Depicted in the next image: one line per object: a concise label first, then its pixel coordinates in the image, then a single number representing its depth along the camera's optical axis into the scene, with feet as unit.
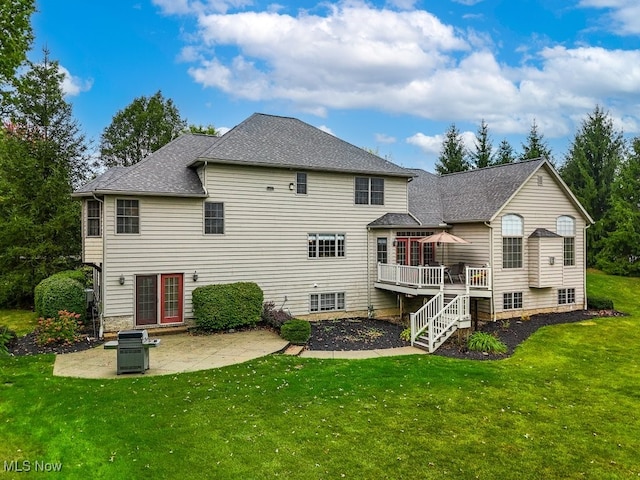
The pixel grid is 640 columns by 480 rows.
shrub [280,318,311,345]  42.50
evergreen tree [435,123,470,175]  121.39
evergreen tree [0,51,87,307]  65.87
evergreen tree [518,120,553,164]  113.09
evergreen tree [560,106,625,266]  99.86
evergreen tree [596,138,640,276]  90.17
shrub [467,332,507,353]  41.81
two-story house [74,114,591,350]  45.73
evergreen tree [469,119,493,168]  120.67
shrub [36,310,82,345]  41.16
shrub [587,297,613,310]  65.26
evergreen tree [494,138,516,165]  120.88
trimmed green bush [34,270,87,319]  46.47
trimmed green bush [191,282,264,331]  45.83
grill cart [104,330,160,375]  31.73
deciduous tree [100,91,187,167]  112.98
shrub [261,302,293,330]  46.62
